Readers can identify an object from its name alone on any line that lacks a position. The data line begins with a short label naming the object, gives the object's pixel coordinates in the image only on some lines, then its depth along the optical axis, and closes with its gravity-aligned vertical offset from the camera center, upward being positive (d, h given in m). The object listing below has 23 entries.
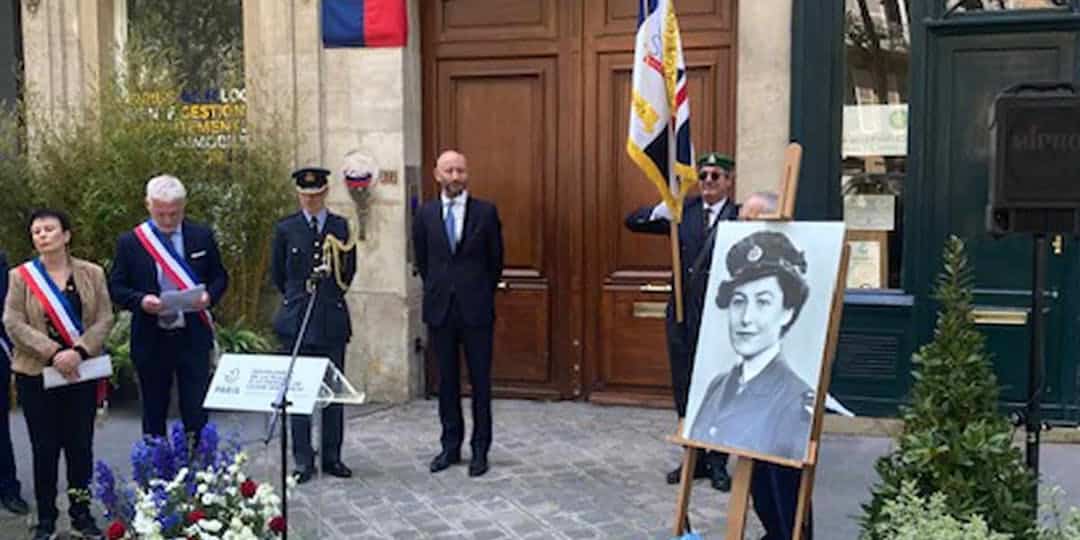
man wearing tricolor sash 5.66 -0.54
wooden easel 3.85 -0.95
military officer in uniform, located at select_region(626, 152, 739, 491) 5.84 -0.37
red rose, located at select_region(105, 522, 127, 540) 3.62 -1.14
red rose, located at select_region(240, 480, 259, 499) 3.84 -1.05
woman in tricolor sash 5.09 -0.72
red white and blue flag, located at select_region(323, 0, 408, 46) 7.98 +1.26
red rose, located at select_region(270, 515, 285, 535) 3.74 -1.15
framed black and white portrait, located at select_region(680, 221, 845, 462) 3.89 -0.54
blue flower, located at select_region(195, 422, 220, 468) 4.01 -0.95
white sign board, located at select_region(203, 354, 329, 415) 4.22 -0.75
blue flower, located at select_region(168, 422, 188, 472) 4.00 -0.95
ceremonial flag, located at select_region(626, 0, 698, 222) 4.81 +0.37
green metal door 6.68 +0.04
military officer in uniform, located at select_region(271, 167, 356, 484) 6.14 -0.50
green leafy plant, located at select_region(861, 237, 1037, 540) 3.54 -0.83
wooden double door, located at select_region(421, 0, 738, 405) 7.84 +0.20
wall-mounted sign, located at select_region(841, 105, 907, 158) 7.06 +0.41
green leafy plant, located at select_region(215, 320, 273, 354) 7.89 -1.09
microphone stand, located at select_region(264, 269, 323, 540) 4.08 -0.86
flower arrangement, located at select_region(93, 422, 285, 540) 3.65 -1.07
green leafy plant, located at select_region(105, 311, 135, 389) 7.86 -1.15
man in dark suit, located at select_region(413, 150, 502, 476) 6.29 -0.54
